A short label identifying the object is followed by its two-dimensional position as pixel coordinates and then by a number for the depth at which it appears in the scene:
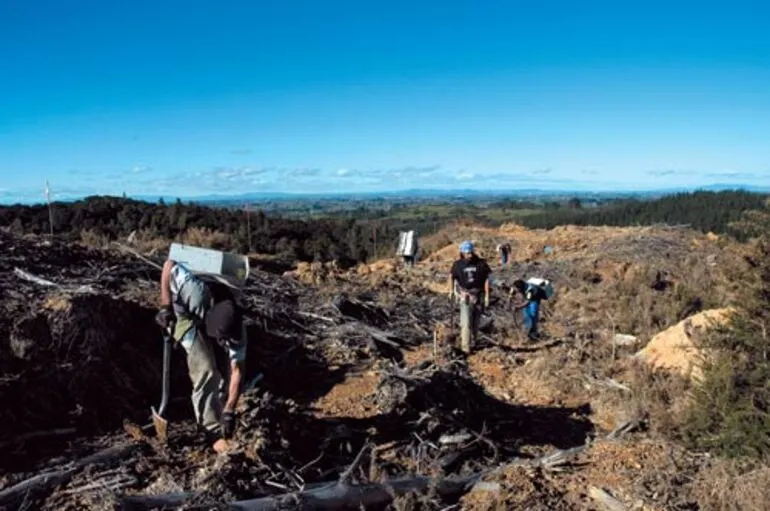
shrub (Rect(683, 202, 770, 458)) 5.22
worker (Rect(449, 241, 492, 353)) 8.34
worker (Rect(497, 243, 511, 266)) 18.19
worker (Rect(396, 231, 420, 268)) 17.88
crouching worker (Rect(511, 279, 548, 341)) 9.58
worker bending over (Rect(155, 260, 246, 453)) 4.59
